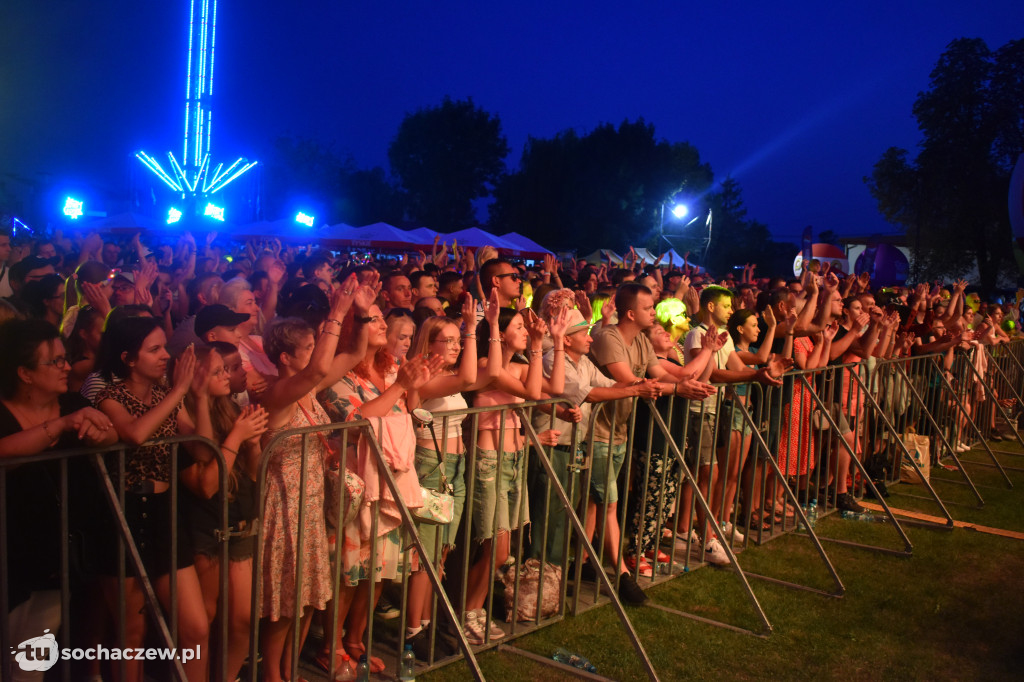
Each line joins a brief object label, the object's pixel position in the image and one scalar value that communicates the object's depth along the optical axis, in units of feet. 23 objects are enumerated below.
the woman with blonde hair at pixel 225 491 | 12.14
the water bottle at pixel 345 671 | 14.10
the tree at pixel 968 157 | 116.98
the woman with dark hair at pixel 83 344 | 15.55
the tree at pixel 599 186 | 180.24
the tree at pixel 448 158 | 213.25
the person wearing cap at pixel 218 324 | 14.05
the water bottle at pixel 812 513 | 26.04
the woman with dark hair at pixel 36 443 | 10.46
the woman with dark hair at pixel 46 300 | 19.83
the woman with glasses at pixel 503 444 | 16.08
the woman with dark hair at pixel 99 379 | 12.11
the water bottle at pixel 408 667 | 14.39
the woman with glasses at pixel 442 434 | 15.38
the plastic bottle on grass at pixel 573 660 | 15.57
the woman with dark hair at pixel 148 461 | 11.33
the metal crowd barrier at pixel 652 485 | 12.18
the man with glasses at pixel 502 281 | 23.88
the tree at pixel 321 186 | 226.99
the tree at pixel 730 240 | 225.35
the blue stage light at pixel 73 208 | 143.76
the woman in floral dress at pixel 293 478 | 12.75
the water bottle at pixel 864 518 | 26.68
